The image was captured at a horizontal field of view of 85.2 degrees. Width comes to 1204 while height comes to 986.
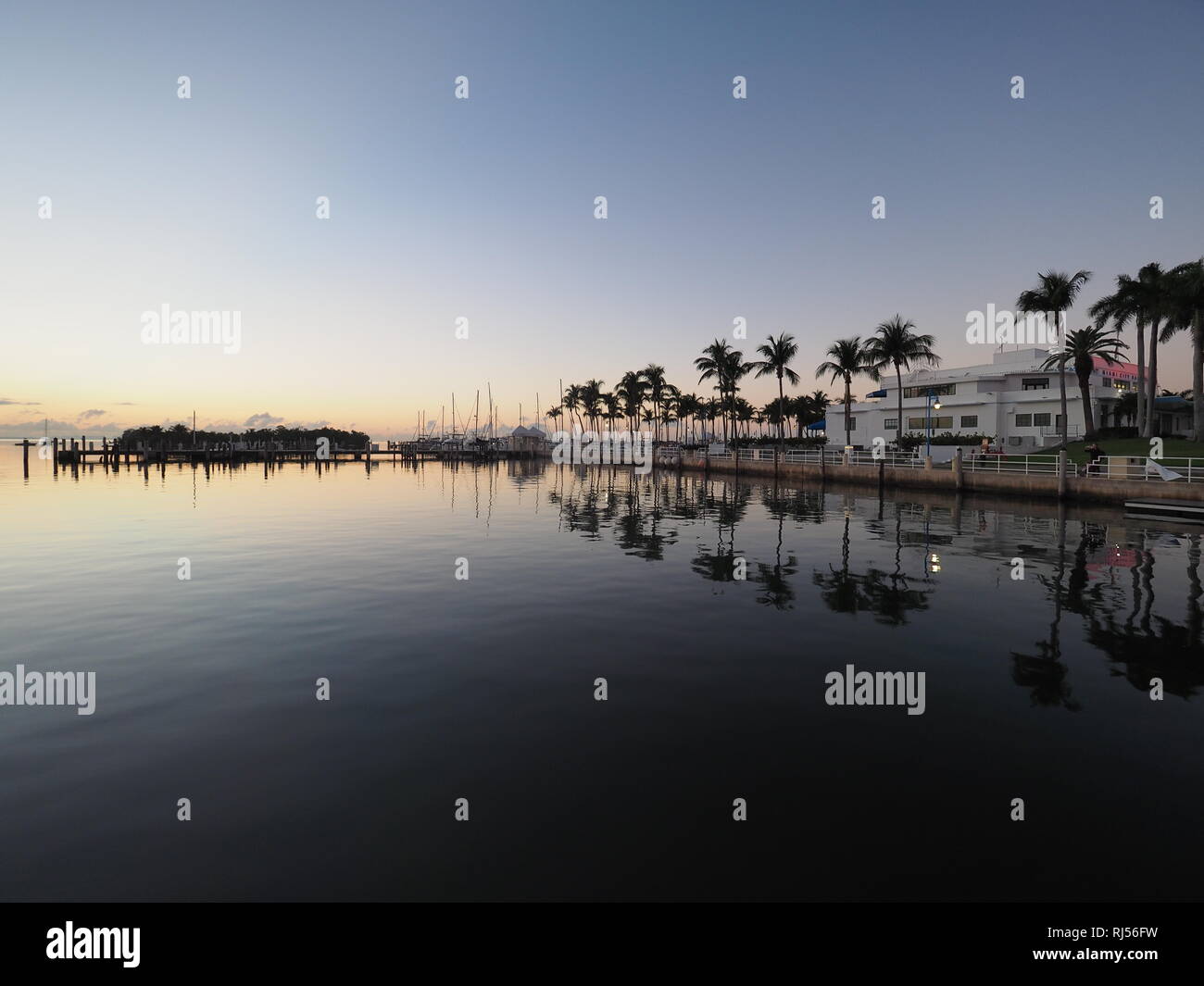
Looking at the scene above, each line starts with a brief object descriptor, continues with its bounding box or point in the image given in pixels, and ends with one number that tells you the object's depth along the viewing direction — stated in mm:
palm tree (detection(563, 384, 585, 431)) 157875
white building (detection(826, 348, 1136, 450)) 64562
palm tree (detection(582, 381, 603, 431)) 153125
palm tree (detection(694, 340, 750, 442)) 87062
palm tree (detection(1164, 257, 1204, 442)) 47984
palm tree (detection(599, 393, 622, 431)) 153875
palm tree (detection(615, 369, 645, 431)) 123750
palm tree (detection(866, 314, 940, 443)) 65250
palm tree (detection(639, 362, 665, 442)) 112688
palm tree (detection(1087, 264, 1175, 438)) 51912
